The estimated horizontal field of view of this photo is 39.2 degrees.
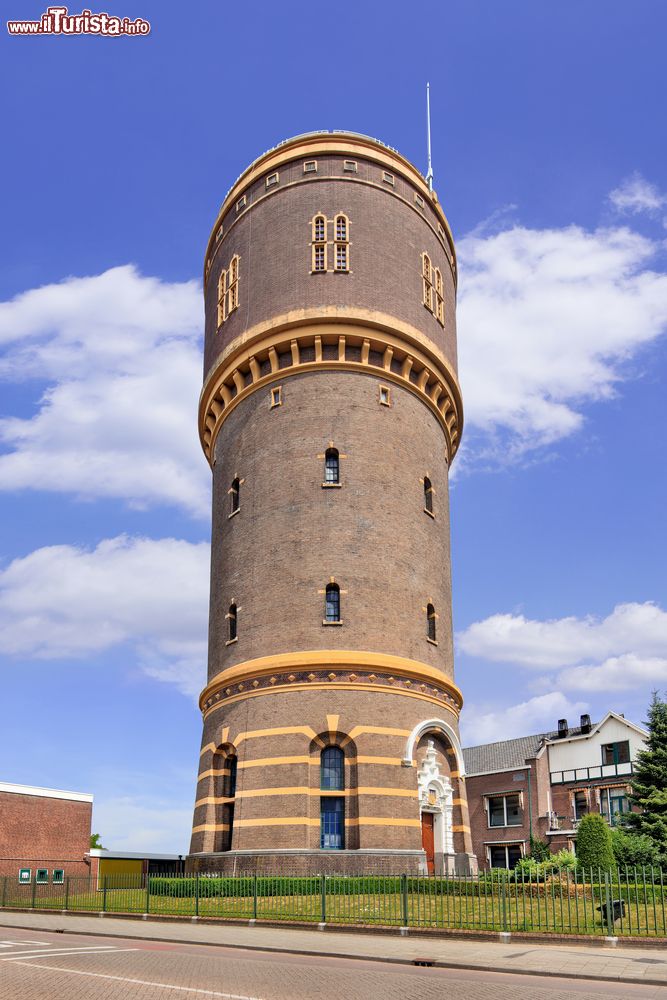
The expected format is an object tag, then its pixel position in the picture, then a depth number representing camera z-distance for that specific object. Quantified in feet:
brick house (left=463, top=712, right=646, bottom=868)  174.70
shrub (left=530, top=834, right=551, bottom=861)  158.61
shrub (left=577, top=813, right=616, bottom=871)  92.53
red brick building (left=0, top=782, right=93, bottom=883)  143.13
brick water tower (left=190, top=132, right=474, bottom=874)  95.86
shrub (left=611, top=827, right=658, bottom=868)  101.19
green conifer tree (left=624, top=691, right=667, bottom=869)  114.14
